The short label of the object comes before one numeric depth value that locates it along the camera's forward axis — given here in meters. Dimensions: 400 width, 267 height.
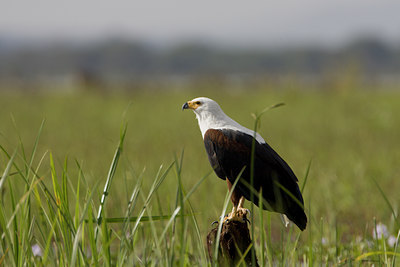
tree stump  20.36
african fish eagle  20.13
